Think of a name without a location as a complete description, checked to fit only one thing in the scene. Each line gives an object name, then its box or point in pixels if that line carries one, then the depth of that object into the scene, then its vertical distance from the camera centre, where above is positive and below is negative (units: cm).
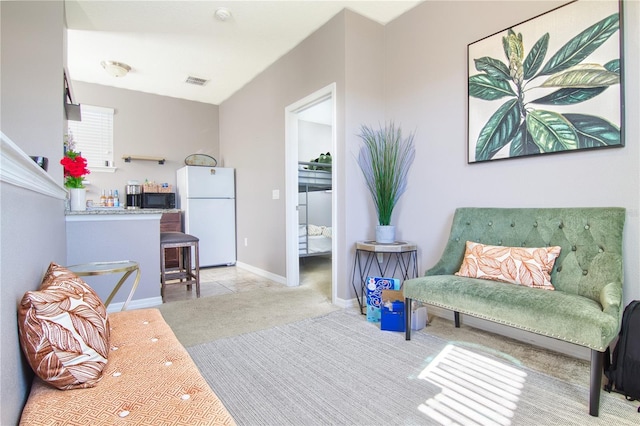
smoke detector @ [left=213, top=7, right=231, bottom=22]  304 +187
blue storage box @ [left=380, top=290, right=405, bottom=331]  242 -83
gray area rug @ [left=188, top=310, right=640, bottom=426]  143 -93
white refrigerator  490 -1
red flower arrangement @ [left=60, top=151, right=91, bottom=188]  259 +34
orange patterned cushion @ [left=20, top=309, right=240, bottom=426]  82 -54
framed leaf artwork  187 +80
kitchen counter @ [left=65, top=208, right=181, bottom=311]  277 -31
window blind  472 +112
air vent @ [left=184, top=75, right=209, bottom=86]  464 +189
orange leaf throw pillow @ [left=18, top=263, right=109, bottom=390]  94 -40
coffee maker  489 +23
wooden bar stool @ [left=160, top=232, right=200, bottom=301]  333 -52
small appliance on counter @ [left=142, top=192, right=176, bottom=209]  485 +14
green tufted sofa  147 -47
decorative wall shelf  496 +81
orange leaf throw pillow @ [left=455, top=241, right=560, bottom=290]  196 -38
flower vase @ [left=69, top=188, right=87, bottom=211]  284 +10
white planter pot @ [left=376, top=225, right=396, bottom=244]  282 -24
